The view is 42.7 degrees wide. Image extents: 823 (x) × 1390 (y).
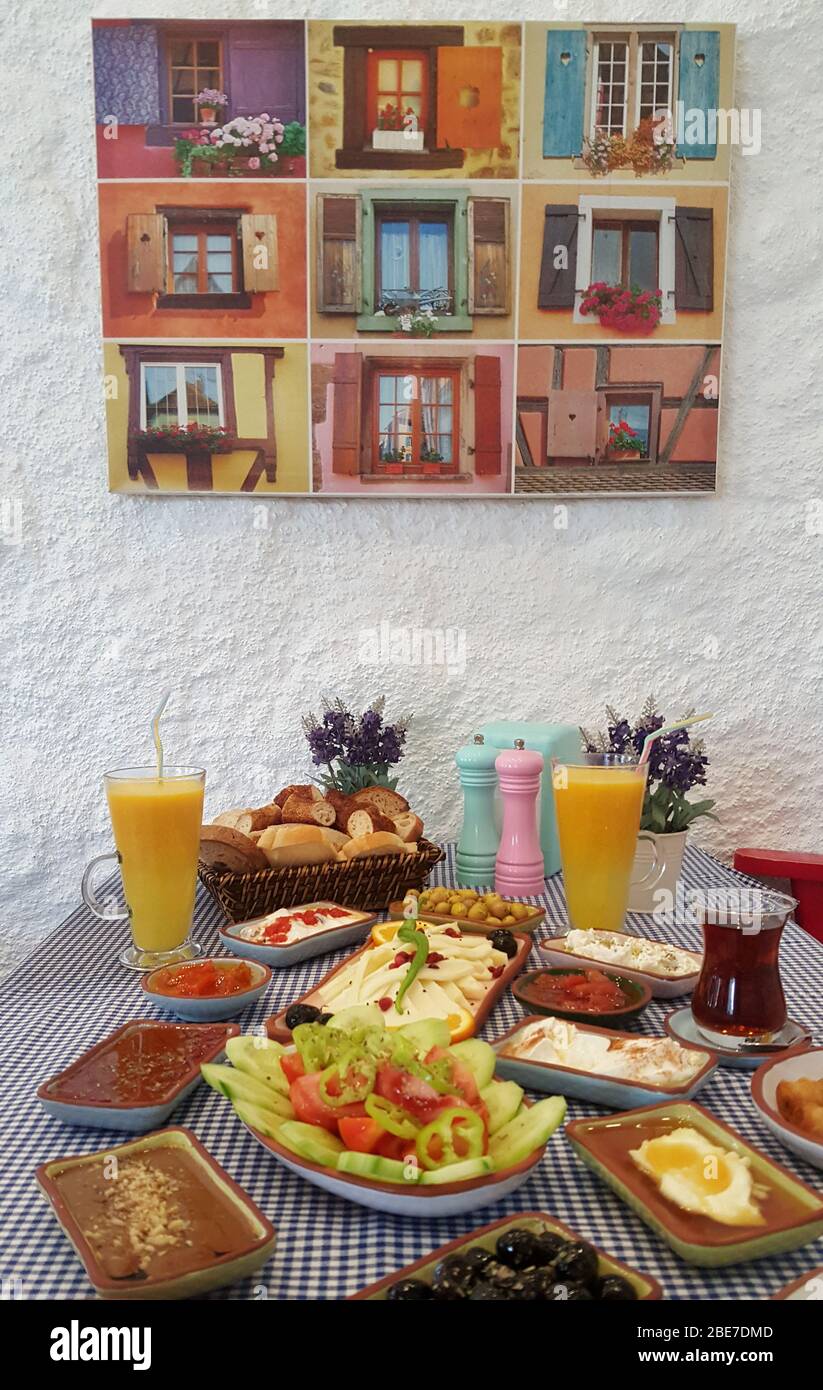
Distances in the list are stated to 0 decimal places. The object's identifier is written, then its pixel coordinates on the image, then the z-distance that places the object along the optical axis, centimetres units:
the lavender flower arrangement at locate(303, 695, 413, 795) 206
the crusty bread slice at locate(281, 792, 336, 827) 184
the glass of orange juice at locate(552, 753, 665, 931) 155
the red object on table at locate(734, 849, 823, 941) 213
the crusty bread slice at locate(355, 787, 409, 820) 192
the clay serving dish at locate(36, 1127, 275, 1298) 71
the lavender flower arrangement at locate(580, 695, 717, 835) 183
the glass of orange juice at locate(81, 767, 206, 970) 148
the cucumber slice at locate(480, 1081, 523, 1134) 91
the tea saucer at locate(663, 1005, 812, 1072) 110
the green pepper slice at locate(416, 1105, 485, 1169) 85
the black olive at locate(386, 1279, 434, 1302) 70
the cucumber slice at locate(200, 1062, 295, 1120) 93
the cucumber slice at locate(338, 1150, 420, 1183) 83
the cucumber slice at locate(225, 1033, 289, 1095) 98
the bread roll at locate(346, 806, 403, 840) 180
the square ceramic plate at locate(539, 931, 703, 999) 129
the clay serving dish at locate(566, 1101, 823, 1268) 77
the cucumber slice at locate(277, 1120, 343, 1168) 86
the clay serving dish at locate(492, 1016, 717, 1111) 99
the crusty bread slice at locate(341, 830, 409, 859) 170
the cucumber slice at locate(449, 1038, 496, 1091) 97
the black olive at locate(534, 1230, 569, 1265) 73
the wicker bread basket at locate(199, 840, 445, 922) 162
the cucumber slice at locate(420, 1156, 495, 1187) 81
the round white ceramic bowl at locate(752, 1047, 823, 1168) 91
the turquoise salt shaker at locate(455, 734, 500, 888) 190
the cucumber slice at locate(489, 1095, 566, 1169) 85
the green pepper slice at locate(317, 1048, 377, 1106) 90
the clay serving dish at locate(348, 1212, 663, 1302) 70
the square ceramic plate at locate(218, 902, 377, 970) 144
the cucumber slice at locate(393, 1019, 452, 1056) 100
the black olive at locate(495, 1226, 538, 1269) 73
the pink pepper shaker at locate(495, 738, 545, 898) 181
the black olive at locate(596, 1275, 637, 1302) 69
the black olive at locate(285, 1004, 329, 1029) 113
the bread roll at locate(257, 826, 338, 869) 167
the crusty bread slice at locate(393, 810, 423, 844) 183
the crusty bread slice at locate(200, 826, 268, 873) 162
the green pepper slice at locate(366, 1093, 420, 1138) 86
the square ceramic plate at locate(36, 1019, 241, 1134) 96
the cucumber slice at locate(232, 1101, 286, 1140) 89
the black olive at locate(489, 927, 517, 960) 138
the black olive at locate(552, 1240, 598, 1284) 70
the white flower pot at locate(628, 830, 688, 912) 172
